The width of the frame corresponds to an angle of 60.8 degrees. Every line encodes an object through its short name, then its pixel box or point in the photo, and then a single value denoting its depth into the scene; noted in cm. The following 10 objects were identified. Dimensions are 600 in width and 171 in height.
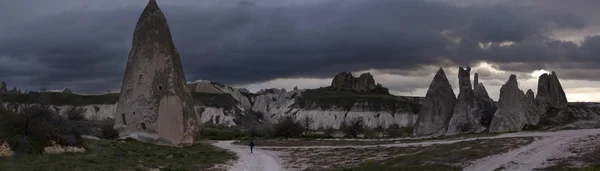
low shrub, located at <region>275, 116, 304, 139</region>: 7194
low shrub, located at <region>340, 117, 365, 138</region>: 7335
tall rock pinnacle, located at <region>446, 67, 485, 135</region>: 5984
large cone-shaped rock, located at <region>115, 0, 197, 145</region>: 4072
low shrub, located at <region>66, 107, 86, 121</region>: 7098
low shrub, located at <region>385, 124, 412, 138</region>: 7894
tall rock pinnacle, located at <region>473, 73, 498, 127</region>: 6206
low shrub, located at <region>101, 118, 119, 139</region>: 4447
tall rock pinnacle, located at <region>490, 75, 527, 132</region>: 5388
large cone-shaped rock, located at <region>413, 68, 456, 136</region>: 6631
